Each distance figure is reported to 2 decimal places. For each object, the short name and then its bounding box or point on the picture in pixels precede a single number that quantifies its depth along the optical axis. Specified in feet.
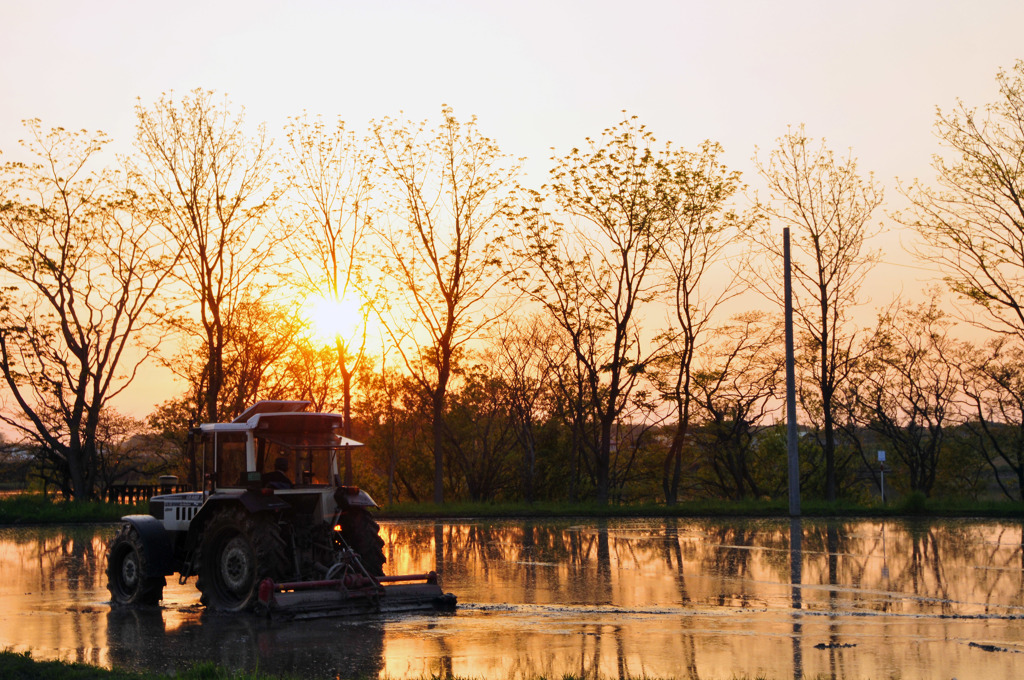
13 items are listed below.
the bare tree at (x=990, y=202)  107.45
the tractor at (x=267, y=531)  40.88
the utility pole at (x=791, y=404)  93.66
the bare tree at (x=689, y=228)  116.47
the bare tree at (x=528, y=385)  134.41
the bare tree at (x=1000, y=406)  140.67
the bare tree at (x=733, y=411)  133.08
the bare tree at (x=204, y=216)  112.47
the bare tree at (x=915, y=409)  144.97
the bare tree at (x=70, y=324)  113.70
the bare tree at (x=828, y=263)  118.11
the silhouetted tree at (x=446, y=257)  113.09
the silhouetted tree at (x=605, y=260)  114.83
